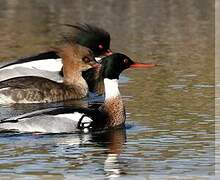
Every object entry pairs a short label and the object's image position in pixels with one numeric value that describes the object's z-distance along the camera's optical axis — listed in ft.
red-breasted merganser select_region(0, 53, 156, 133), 43.47
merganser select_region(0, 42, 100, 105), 53.98
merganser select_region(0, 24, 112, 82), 57.77
